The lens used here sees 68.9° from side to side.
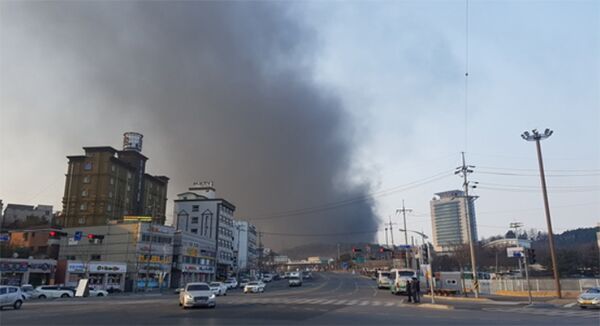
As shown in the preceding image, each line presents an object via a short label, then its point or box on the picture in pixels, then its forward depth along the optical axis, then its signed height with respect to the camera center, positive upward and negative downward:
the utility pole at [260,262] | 157.00 +1.44
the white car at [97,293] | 55.54 -3.29
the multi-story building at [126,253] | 72.62 +2.37
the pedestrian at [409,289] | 35.00 -1.84
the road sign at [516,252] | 36.75 +1.10
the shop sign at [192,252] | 90.94 +2.98
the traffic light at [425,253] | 36.92 +1.03
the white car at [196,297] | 27.33 -1.87
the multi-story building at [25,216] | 106.24 +13.47
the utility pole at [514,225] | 78.86 +7.18
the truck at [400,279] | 50.25 -1.52
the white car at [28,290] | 47.04 -2.57
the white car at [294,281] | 79.62 -2.69
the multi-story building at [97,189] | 98.00 +17.46
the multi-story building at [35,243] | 78.75 +4.24
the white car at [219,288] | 53.66 -2.64
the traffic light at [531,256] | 34.47 +0.66
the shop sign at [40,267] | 63.69 -0.04
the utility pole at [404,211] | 92.43 +11.28
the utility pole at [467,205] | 42.97 +6.42
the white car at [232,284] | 80.91 -3.29
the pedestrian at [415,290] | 34.42 -1.91
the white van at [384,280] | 64.09 -2.11
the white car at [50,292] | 49.34 -2.88
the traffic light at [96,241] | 78.72 +4.52
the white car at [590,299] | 28.98 -2.22
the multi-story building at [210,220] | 117.75 +12.57
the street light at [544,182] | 41.07 +7.98
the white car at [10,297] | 30.40 -2.06
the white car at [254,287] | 58.75 -2.85
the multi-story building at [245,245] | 151.94 +7.44
